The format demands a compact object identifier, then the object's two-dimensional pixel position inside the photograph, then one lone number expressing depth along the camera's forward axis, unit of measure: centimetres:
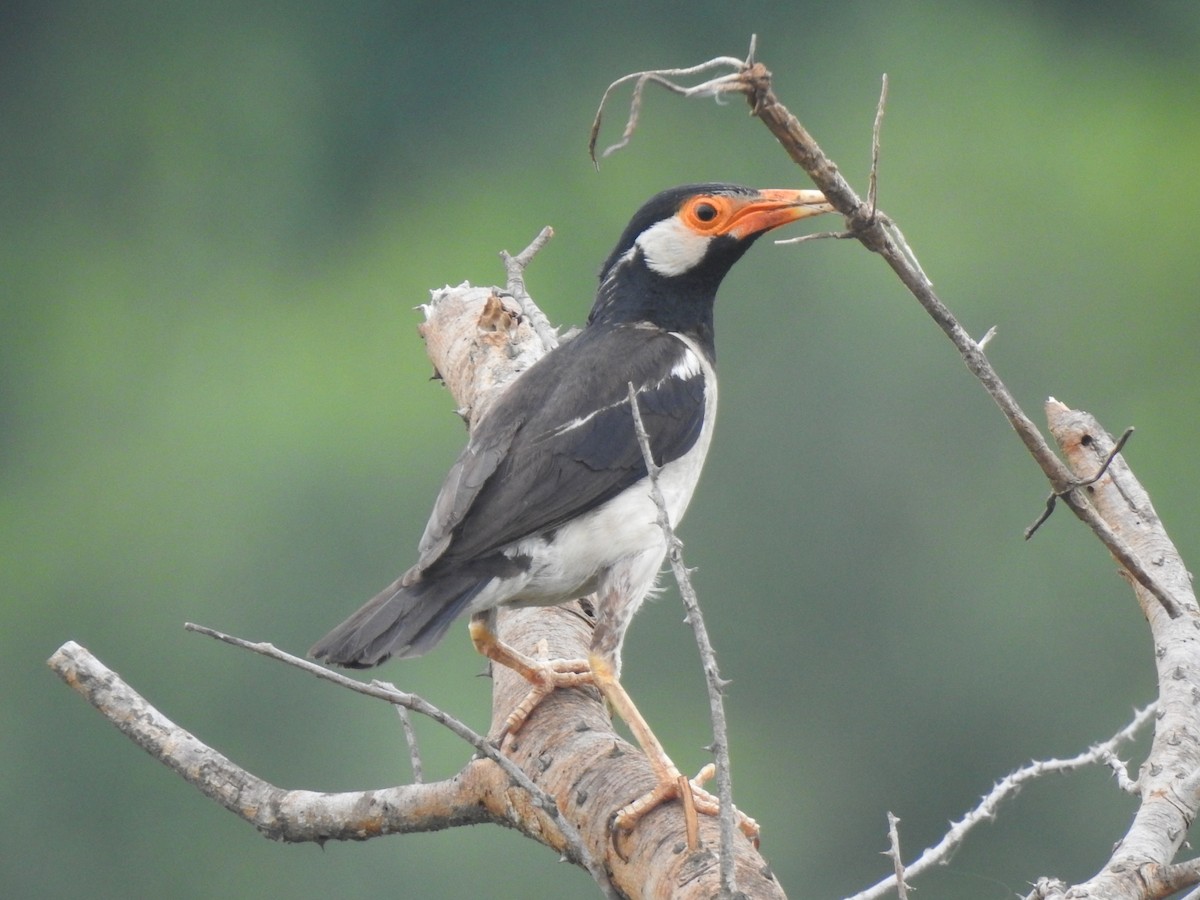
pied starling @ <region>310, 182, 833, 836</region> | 781
